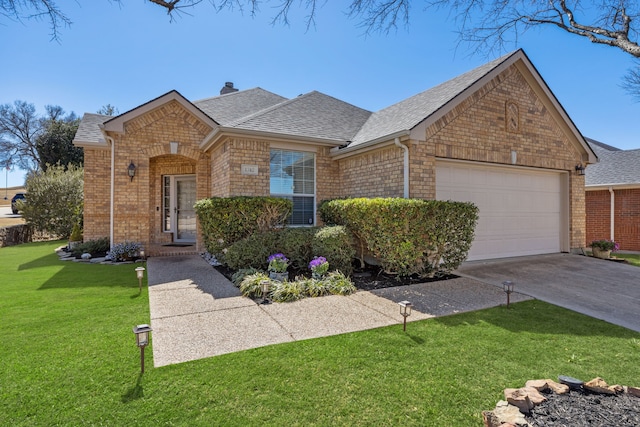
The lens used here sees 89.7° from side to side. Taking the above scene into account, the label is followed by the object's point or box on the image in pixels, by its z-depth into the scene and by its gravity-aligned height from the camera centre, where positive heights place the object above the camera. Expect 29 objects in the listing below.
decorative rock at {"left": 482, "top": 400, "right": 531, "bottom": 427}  2.12 -1.41
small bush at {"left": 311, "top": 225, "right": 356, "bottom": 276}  7.01 -0.81
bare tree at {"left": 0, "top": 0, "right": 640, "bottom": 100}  4.93 +3.43
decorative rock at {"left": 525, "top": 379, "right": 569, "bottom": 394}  2.51 -1.38
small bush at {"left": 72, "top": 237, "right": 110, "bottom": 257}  10.25 -1.18
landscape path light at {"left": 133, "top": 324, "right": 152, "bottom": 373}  3.03 -1.19
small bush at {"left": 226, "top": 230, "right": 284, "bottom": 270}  7.15 -0.90
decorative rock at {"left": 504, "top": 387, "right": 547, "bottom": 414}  2.32 -1.38
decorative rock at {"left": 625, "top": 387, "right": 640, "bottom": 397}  2.44 -1.37
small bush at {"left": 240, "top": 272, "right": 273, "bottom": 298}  5.71 -1.34
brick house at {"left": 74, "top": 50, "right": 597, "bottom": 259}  8.12 +1.61
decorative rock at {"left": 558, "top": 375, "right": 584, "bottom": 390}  2.53 -1.35
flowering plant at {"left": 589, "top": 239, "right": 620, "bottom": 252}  9.63 -0.96
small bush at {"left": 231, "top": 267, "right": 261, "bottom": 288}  6.38 -1.29
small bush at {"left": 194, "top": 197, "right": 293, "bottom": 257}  7.63 -0.15
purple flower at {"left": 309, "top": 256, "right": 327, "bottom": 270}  6.51 -1.02
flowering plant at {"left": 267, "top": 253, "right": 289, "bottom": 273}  6.57 -1.07
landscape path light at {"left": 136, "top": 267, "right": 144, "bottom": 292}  5.79 -1.10
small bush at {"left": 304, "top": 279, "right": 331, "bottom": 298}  5.85 -1.39
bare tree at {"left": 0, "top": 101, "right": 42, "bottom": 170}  33.66 +8.05
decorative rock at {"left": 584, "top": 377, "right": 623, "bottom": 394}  2.46 -1.35
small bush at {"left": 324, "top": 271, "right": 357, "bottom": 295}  5.97 -1.38
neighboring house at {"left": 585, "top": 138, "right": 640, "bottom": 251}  12.48 +0.40
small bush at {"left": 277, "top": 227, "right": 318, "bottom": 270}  7.38 -0.76
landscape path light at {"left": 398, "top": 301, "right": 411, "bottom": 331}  4.02 -1.21
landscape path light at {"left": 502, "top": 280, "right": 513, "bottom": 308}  5.09 -1.19
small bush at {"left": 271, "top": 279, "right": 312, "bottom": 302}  5.51 -1.40
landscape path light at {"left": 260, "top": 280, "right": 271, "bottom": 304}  5.53 -1.31
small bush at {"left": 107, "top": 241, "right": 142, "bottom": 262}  9.41 -1.20
